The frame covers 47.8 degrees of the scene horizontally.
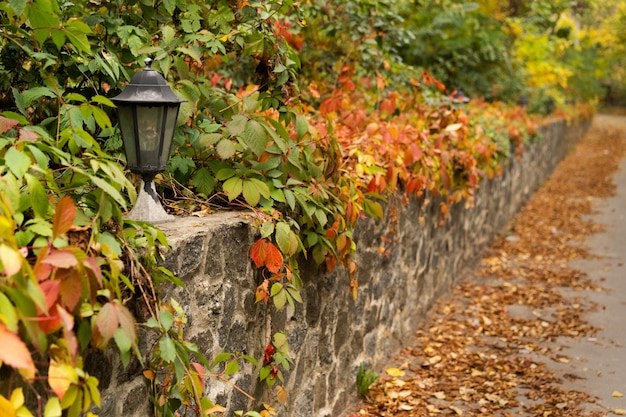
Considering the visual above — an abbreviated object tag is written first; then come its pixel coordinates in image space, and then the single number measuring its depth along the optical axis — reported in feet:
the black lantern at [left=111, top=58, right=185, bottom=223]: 9.21
